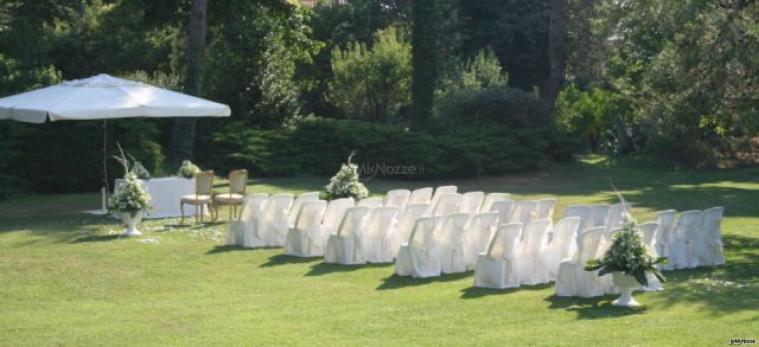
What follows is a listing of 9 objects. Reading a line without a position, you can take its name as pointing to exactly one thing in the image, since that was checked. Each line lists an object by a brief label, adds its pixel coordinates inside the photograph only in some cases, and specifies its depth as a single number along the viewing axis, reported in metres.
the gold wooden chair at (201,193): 19.14
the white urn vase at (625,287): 11.65
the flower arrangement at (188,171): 20.47
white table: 19.97
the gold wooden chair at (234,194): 19.16
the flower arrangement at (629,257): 11.59
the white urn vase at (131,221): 17.36
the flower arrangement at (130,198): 17.25
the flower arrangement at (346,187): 17.81
